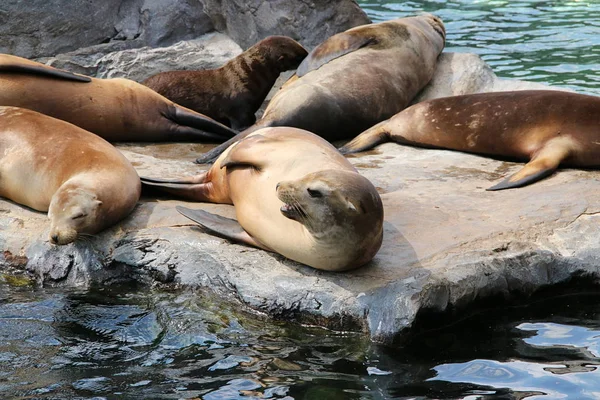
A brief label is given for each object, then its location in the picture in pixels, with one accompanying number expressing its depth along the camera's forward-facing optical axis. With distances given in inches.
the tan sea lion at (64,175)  361.1
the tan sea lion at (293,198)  305.6
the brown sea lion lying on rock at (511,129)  447.5
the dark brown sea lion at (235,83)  588.1
